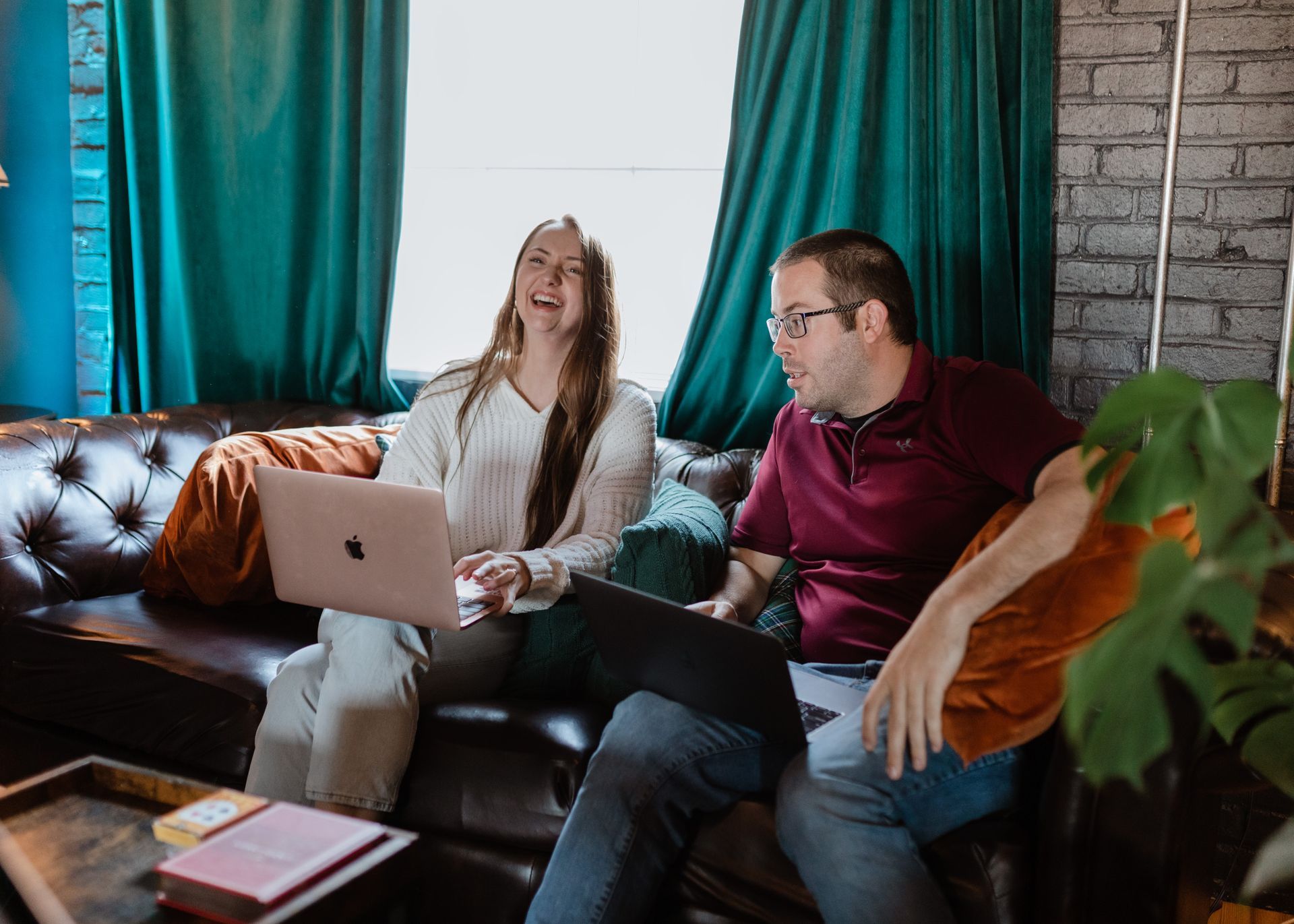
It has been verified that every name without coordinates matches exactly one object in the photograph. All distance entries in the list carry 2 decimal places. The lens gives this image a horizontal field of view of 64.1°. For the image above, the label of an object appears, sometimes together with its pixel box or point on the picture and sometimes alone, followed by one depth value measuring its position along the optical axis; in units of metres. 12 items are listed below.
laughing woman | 1.70
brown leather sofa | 1.24
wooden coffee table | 1.07
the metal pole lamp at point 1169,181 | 1.72
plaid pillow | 1.74
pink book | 1.06
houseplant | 0.48
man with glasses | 1.25
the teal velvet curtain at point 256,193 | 2.71
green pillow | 1.69
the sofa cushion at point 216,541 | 2.06
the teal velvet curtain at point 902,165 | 2.03
